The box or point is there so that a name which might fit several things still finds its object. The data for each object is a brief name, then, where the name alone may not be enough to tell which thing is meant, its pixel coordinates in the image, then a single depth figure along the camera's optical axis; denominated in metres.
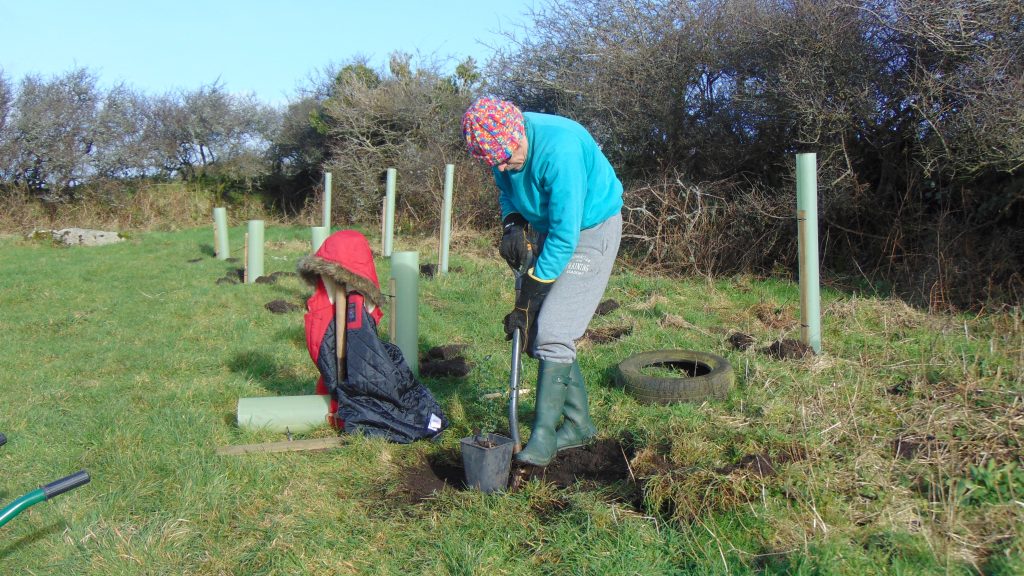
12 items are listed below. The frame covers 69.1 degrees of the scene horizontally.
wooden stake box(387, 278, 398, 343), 5.55
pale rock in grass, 15.88
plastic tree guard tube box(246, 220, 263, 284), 10.30
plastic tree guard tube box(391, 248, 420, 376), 5.58
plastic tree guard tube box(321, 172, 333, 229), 13.45
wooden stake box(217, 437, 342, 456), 4.23
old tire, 4.64
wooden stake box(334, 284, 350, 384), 4.41
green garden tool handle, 2.42
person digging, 3.48
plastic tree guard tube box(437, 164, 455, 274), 10.03
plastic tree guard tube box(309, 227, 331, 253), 9.69
